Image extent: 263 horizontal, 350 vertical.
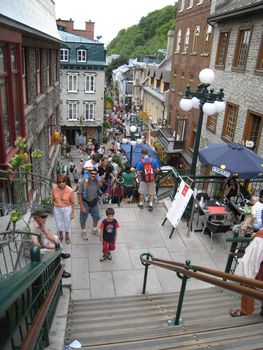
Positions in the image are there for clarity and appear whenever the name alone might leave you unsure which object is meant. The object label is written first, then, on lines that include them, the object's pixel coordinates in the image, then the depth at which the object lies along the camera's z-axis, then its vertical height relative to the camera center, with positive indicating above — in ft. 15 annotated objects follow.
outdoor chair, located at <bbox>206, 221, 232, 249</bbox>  23.68 -11.43
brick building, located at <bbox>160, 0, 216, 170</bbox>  64.90 -0.21
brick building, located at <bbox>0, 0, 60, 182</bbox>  22.13 -2.49
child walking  20.94 -10.85
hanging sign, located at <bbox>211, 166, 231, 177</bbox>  26.06 -8.20
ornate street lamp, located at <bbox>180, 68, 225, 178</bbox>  25.11 -2.62
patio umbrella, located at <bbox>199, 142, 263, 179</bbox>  25.86 -7.39
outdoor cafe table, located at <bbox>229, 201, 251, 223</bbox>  26.32 -11.36
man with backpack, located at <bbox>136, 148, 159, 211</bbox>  28.78 -9.77
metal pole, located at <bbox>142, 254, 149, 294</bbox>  17.58 -12.03
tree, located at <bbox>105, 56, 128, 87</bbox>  272.02 -2.39
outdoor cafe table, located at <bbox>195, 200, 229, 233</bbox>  24.67 -10.82
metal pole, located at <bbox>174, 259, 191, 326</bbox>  12.77 -9.34
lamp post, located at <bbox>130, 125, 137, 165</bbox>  54.72 -11.19
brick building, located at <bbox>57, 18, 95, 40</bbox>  125.29 +11.58
